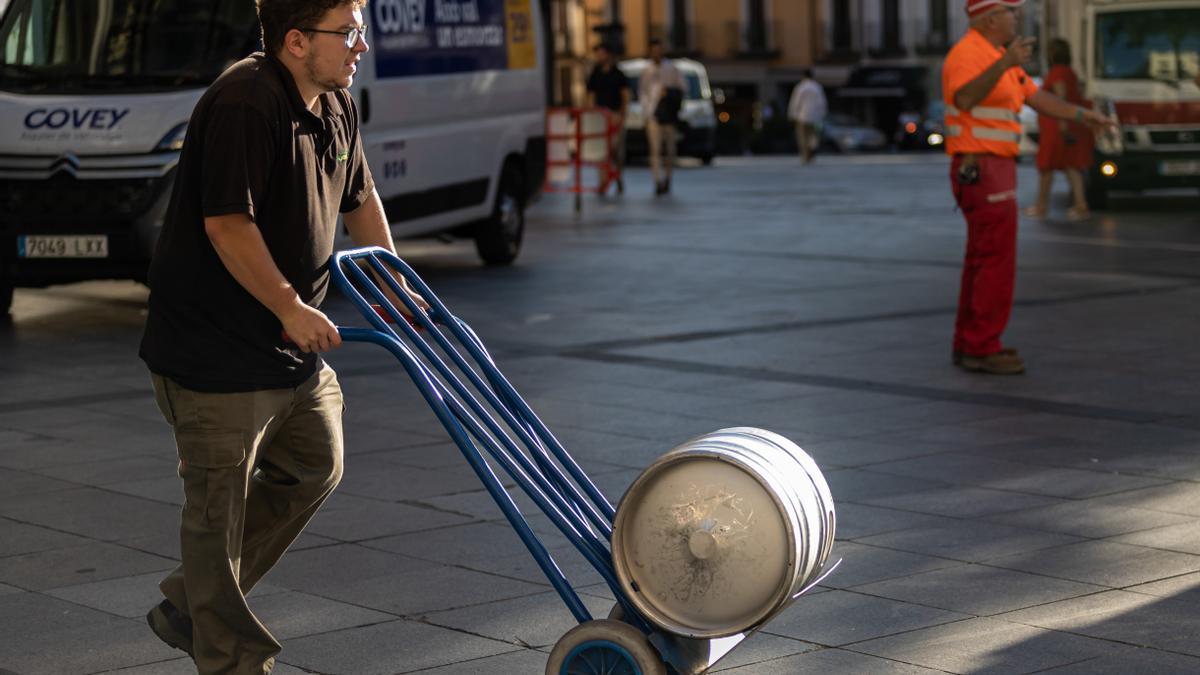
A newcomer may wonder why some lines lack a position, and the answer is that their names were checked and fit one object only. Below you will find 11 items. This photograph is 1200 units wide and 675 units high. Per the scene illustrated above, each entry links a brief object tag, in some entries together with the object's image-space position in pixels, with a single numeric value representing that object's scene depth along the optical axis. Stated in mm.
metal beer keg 4199
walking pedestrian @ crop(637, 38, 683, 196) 25297
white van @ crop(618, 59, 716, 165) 36531
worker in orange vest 9539
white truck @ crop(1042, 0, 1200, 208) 20500
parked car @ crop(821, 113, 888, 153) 50031
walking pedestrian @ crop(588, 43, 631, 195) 25484
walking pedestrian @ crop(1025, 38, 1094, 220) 19359
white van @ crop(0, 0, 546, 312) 11703
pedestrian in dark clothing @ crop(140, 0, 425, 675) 4199
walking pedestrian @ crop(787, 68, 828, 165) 34562
